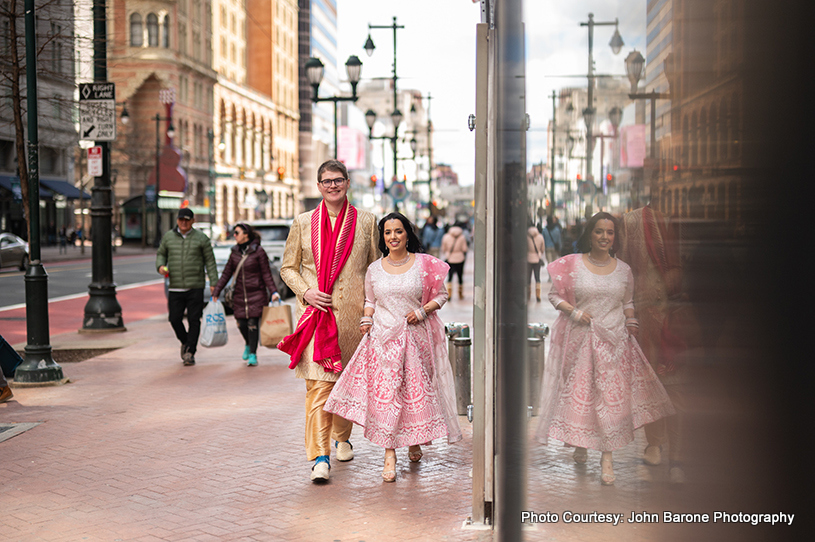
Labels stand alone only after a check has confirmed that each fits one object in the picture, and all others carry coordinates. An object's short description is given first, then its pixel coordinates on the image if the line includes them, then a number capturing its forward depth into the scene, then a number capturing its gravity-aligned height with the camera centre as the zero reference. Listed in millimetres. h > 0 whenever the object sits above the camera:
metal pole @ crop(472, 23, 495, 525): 4301 -230
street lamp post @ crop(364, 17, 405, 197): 27609 +5616
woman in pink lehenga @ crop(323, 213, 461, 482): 5516 -811
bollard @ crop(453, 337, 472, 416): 7309 -1150
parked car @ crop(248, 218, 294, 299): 20203 -71
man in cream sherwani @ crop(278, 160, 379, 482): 5664 -356
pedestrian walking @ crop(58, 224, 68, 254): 47031 -275
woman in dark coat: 10844 -608
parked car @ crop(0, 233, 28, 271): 32069 -649
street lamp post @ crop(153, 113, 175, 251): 54062 +4243
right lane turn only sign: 12273 +1724
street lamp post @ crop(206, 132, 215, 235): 61969 +4101
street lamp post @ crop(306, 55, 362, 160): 21469 +3967
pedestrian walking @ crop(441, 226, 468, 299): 20000 -330
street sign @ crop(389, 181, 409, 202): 32062 +1518
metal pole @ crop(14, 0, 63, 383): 9273 -646
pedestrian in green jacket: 10789 -449
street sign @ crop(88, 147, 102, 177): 13633 +1099
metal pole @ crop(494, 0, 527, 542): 2416 -38
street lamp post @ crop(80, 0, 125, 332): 13984 -179
